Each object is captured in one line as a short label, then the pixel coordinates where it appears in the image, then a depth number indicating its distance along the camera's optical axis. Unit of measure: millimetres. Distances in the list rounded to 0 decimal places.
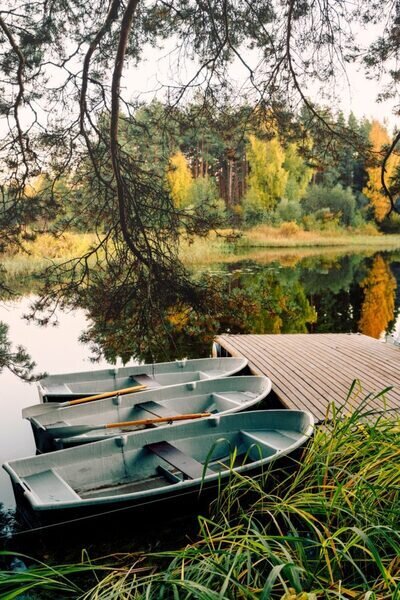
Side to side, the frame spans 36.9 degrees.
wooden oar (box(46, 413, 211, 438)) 4809
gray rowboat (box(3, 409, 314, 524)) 3676
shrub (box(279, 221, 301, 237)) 22452
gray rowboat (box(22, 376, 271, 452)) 4855
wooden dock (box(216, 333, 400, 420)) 5418
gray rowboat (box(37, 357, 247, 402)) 6039
